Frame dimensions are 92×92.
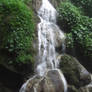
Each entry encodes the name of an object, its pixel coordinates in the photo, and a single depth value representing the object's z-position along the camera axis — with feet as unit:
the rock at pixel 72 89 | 19.40
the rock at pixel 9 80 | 19.37
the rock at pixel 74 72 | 20.70
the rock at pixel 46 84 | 17.70
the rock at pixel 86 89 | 19.96
